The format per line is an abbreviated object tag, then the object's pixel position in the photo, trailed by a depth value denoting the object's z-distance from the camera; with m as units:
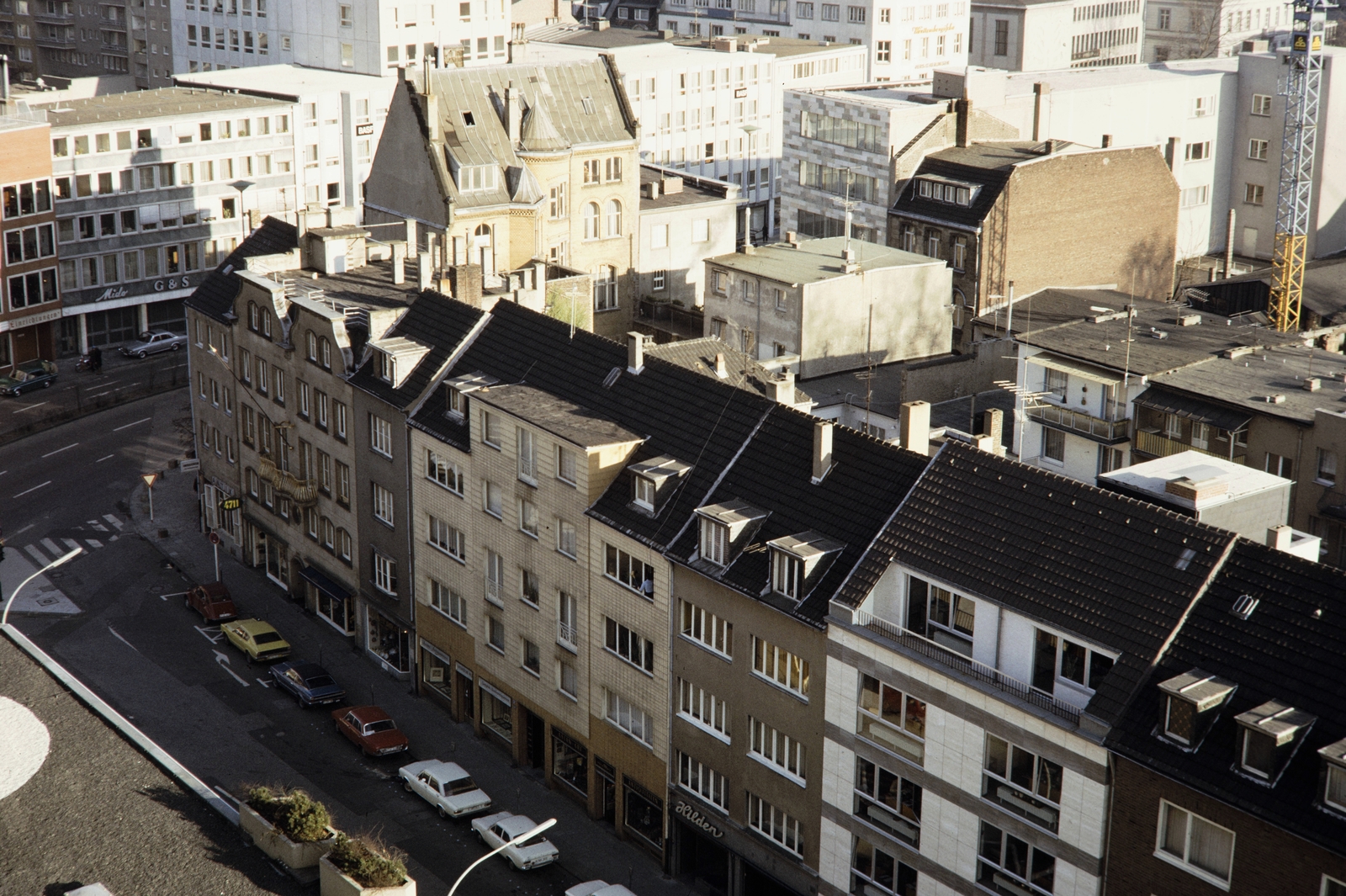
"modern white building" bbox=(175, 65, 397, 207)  133.50
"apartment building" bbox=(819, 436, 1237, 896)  43.56
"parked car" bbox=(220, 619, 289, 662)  75.44
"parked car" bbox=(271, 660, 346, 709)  71.31
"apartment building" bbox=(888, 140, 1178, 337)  103.00
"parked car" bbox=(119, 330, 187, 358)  122.69
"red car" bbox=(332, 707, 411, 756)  67.19
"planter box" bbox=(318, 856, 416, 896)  40.28
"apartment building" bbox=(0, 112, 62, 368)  112.50
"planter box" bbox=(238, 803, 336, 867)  42.38
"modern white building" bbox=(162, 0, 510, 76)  149.12
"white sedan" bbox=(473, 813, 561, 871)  58.91
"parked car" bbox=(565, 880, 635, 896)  55.22
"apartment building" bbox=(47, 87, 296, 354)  118.50
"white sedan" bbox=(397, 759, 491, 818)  62.38
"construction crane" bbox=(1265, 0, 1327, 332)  105.62
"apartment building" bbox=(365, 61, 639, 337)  98.00
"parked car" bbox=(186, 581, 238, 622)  79.38
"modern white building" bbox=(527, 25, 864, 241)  151.62
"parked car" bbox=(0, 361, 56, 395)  113.31
